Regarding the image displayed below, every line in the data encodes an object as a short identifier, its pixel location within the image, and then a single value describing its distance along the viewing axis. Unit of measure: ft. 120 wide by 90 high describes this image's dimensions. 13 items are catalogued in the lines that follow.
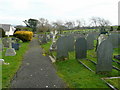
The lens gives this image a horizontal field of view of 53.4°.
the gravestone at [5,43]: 55.36
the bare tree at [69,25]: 226.17
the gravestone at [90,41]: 40.98
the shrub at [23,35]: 78.95
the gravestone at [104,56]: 18.58
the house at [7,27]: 155.17
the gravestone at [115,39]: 43.37
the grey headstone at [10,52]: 34.62
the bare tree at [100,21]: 220.64
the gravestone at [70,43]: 39.15
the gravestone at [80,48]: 27.32
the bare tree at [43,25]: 165.68
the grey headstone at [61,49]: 28.02
